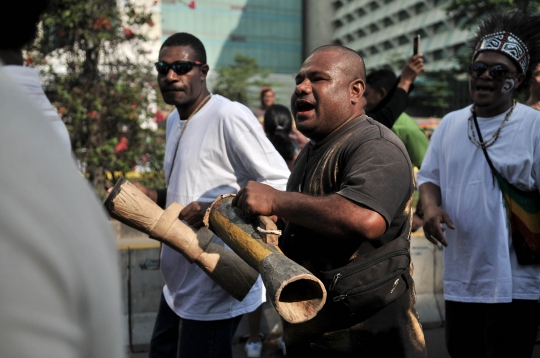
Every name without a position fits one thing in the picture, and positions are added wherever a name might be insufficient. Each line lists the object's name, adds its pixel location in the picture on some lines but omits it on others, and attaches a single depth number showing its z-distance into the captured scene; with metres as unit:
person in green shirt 5.00
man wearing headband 3.57
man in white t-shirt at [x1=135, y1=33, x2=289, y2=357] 3.46
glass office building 75.25
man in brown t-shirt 2.26
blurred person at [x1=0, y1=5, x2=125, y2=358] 0.71
